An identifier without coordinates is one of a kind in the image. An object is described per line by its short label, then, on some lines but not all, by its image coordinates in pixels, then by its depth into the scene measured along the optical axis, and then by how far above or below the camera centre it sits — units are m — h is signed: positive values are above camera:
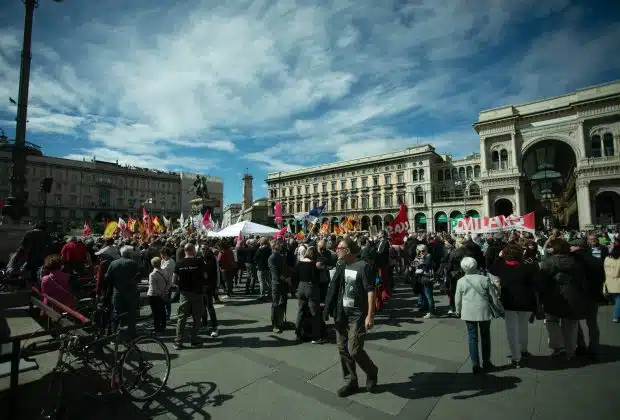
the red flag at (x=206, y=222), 20.10 +1.12
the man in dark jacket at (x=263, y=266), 9.73 -0.94
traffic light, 14.98 +2.88
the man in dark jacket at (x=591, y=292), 4.92 -0.99
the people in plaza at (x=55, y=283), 5.09 -0.74
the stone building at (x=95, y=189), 62.56 +12.15
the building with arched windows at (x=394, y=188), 54.78 +9.97
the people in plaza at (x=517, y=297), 4.66 -1.00
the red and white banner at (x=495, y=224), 15.49 +0.58
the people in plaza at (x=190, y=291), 5.83 -1.05
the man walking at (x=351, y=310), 3.98 -1.03
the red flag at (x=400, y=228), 13.09 +0.35
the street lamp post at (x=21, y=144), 12.04 +3.98
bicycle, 3.27 -1.54
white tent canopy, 14.38 +0.39
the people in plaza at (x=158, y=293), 6.55 -1.18
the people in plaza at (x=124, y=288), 5.46 -0.90
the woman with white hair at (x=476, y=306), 4.43 -1.08
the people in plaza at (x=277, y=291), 6.78 -1.24
